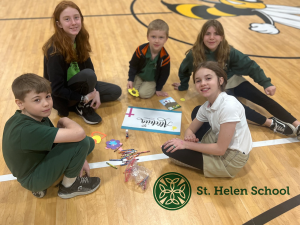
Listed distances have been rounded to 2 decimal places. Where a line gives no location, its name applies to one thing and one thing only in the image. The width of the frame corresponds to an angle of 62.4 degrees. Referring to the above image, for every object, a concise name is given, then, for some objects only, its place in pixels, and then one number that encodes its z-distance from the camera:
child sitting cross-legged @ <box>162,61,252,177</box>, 1.33
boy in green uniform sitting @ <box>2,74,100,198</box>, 1.14
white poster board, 1.92
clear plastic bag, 1.49
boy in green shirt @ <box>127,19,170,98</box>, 2.01
